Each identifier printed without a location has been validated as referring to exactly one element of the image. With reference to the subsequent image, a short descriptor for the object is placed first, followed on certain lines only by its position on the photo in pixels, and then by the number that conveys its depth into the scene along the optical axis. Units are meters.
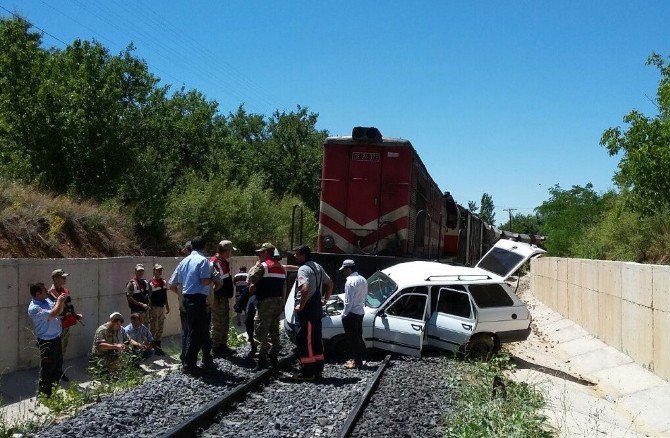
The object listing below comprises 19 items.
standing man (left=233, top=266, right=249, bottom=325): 14.89
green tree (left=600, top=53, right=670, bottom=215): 19.98
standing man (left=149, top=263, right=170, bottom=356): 14.05
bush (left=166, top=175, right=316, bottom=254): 25.33
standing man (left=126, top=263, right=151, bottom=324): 13.34
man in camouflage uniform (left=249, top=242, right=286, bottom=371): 11.17
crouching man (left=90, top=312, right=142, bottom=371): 10.68
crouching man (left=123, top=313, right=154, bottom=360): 12.01
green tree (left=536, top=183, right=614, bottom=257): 47.41
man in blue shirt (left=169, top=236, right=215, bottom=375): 10.32
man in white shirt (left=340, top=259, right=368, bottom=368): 11.99
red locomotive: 15.60
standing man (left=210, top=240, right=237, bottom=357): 11.89
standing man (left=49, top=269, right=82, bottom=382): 10.77
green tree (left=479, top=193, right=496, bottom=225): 155.88
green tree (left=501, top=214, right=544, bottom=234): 117.71
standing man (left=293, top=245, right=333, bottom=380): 10.64
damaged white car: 12.65
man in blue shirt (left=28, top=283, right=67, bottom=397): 9.55
